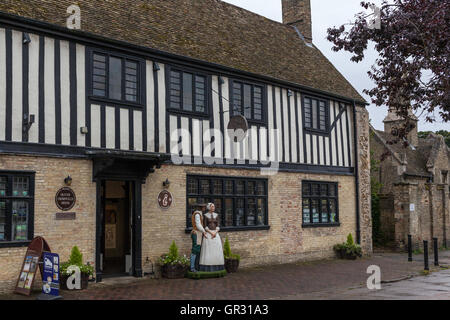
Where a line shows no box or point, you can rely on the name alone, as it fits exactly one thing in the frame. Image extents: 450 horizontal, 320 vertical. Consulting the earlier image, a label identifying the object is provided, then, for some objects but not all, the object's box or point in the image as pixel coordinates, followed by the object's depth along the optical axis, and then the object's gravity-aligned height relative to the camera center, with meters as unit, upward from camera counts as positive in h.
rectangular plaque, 11.73 -0.39
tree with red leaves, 10.18 +3.13
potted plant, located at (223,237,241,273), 14.55 -1.81
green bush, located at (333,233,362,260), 18.95 -2.09
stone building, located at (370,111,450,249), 23.03 +0.33
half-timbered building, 11.50 +1.76
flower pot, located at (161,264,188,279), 13.25 -1.94
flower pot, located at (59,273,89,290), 11.30 -1.87
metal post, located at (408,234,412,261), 18.19 -2.06
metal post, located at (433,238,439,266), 17.18 -2.11
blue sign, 10.07 -1.52
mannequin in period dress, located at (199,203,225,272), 13.31 -1.32
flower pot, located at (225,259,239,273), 14.54 -1.97
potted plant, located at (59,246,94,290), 11.30 -1.58
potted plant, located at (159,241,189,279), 13.27 -1.77
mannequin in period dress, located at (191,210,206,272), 13.31 -1.07
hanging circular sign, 15.49 +2.13
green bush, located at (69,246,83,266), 11.58 -1.35
